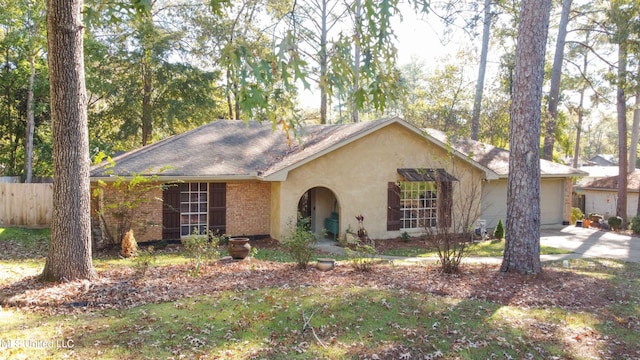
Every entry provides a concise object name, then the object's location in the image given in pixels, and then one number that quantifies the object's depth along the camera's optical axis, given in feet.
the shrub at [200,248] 32.71
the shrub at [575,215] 78.14
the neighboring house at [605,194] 91.81
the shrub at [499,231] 54.39
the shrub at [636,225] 67.97
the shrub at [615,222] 72.43
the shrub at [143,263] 30.15
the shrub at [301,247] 32.19
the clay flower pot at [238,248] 36.50
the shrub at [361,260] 32.73
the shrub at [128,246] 40.06
